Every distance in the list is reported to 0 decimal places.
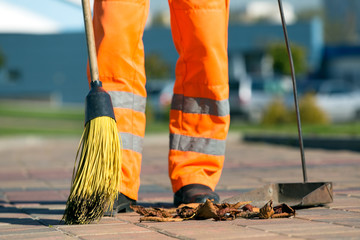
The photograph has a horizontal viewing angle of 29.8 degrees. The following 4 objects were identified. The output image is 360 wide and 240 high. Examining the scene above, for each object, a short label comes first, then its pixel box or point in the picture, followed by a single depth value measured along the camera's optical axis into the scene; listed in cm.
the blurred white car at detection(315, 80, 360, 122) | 2169
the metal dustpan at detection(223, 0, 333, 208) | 323
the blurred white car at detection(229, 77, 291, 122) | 2170
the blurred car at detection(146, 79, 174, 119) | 2266
